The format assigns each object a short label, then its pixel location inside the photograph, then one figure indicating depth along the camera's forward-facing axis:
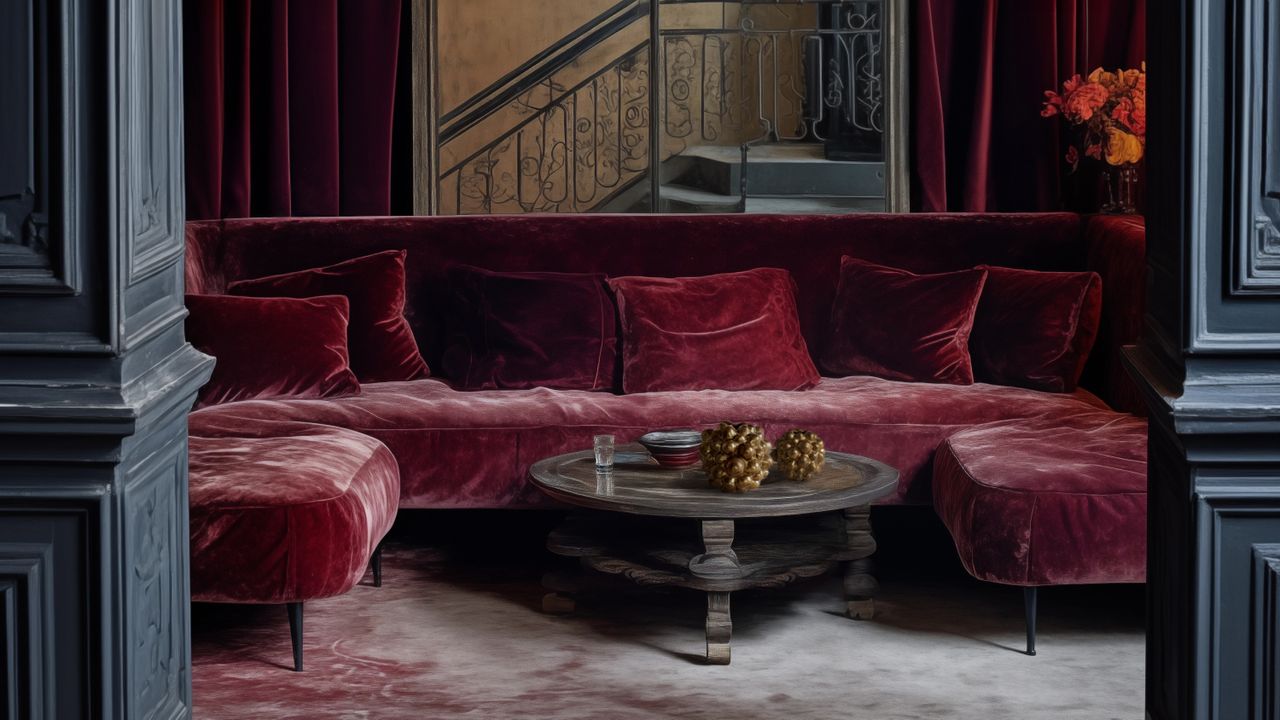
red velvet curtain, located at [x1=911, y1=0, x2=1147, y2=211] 5.17
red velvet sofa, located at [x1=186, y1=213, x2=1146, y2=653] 3.68
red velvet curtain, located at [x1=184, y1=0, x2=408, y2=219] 5.10
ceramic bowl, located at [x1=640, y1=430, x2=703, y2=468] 3.86
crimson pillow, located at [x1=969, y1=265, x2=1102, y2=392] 4.58
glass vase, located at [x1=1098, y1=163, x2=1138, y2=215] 4.96
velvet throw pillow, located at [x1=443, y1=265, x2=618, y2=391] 4.66
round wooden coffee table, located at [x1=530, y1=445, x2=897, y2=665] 3.56
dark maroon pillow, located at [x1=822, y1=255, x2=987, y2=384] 4.66
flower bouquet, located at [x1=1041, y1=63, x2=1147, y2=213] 4.80
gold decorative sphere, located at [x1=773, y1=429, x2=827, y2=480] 3.72
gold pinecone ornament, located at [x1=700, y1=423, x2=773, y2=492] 3.59
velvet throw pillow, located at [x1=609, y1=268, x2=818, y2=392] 4.61
